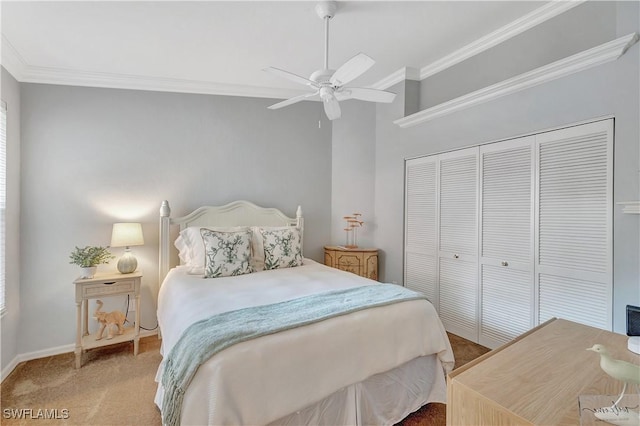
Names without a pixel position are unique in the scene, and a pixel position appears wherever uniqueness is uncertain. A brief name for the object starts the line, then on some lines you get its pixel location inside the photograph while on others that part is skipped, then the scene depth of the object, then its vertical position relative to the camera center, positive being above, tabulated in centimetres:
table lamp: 273 -28
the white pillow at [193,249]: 283 -38
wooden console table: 81 -53
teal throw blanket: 128 -58
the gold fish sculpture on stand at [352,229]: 377 -22
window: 241 +18
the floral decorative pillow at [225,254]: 262 -39
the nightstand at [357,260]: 353 -58
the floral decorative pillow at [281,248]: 296 -38
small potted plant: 262 -44
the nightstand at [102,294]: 253 -76
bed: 125 -72
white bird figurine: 77 -41
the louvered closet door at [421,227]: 316 -15
